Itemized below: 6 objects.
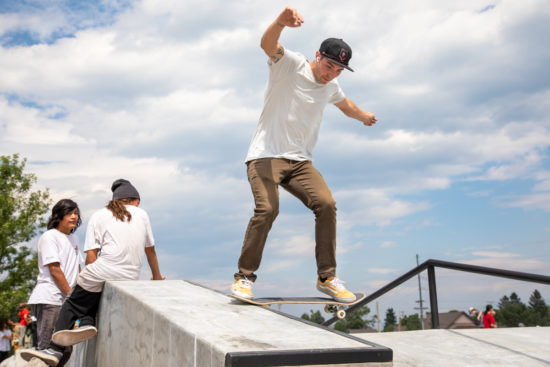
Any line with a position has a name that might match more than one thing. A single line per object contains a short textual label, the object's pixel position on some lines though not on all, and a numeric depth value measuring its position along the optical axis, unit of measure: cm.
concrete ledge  193
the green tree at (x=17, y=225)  2547
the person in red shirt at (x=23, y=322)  1475
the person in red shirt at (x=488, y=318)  1420
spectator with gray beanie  421
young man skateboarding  384
